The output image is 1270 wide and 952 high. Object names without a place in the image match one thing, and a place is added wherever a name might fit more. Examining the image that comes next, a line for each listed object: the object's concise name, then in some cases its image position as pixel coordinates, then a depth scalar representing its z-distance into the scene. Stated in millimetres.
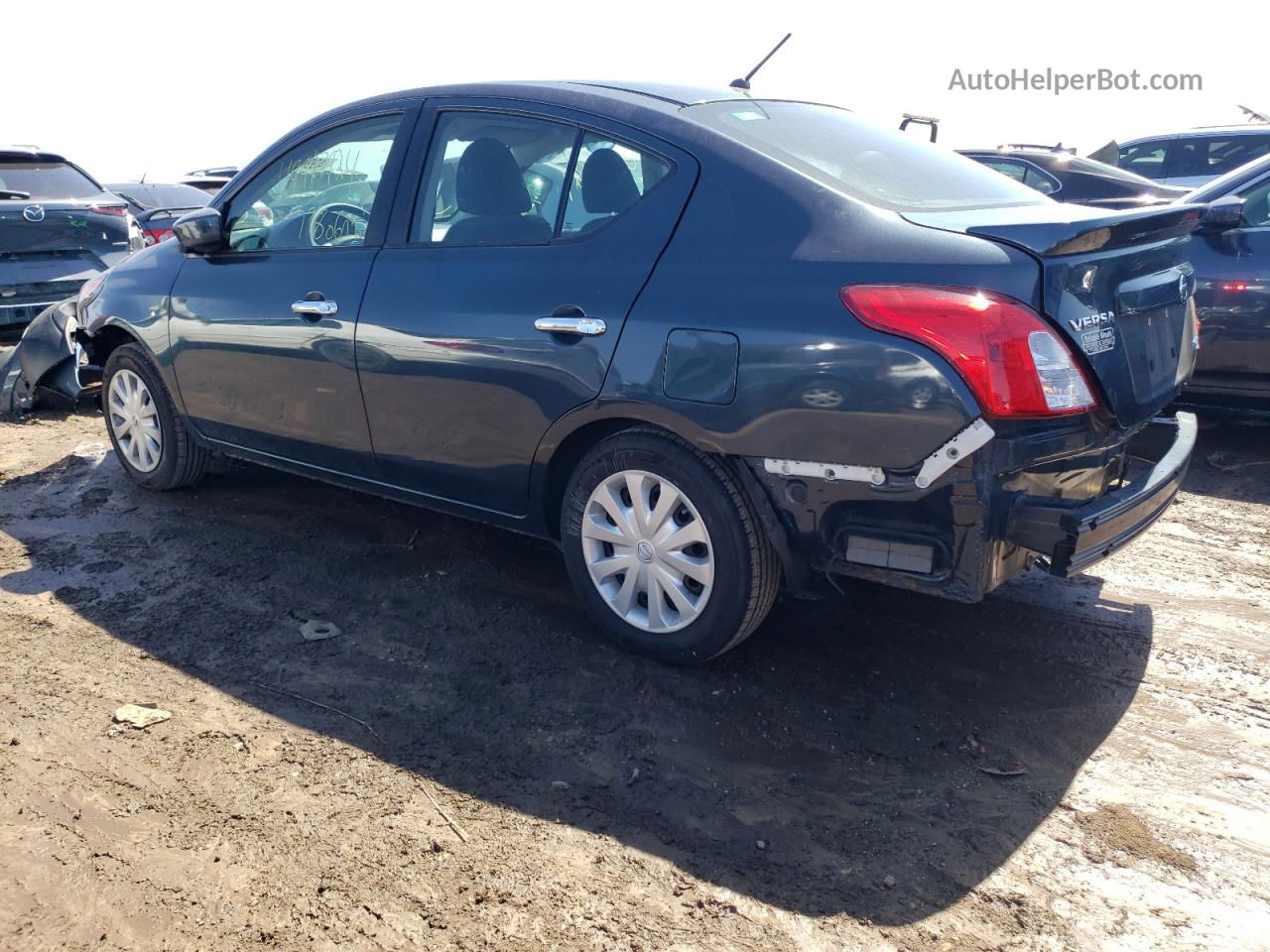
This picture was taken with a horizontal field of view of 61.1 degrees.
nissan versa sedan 2771
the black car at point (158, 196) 13141
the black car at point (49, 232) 8039
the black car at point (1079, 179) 8281
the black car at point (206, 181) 15248
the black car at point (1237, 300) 5539
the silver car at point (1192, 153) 10875
